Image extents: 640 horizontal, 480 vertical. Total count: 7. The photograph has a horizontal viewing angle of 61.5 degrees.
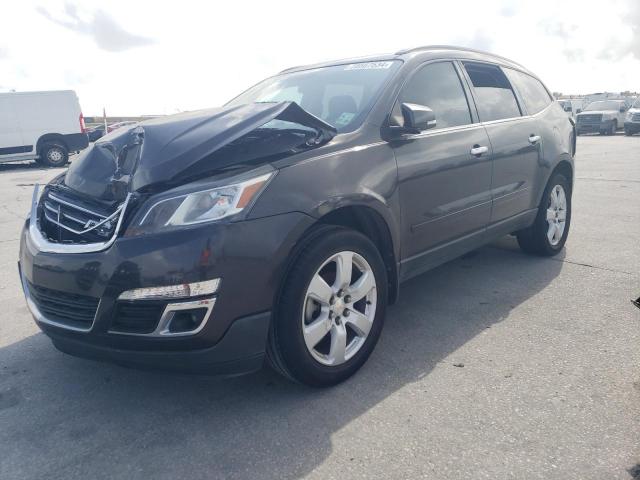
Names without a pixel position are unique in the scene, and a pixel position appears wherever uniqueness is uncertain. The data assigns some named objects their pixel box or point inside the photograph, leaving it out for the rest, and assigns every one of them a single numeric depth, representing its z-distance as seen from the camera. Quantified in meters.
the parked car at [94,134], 20.70
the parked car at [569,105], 29.94
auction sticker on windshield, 3.45
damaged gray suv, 2.30
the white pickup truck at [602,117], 25.28
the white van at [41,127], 16.12
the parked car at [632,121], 23.12
